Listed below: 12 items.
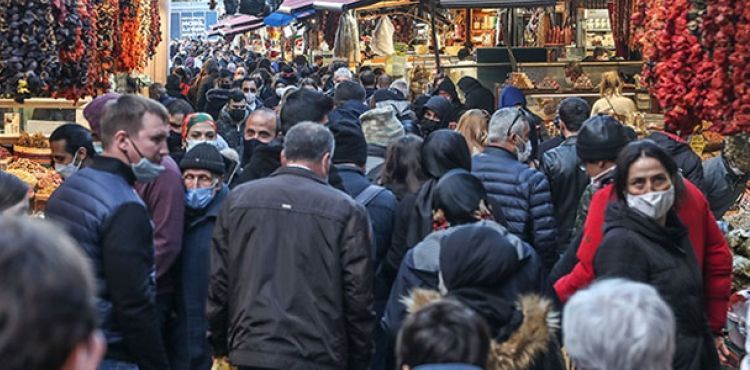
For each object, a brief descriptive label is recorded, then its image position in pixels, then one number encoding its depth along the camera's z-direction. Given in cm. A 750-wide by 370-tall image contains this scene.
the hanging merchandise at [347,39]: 2172
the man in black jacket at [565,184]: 843
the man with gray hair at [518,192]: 735
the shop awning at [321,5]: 1909
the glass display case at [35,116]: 1184
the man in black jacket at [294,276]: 558
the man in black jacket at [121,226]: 519
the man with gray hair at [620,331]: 355
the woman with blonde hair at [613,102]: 1196
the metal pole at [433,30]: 1781
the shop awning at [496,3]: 1368
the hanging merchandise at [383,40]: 2241
